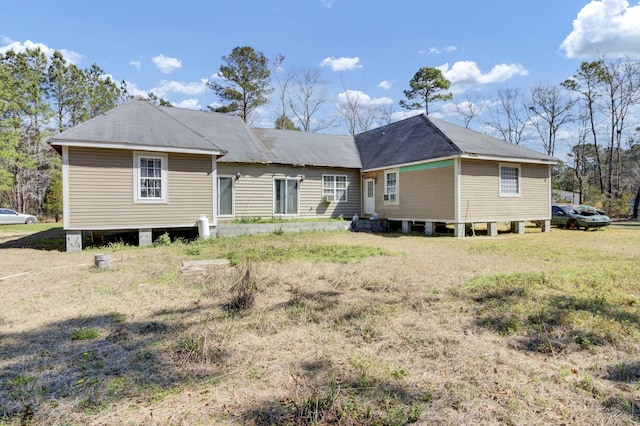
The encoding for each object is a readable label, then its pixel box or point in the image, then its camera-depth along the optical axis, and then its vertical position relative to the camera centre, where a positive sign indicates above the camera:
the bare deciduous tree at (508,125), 37.14 +8.43
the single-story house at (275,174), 10.87 +1.26
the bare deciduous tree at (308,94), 34.31 +10.96
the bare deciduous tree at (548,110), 33.81 +9.06
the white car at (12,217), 23.67 -0.56
